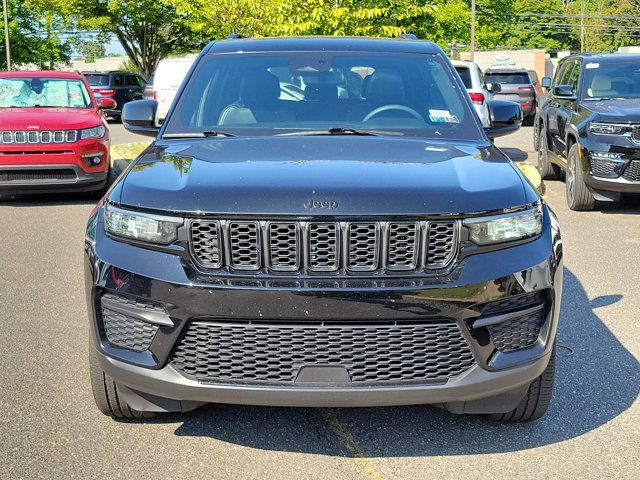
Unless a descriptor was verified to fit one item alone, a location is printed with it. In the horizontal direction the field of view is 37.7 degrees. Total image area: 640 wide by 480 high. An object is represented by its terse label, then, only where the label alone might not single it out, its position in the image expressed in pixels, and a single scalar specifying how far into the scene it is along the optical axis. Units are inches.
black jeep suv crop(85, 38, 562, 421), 139.1
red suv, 438.6
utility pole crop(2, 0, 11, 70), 1832.7
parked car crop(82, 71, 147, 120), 1373.0
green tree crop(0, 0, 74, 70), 2031.9
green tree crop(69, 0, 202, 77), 1872.5
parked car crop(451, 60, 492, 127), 595.8
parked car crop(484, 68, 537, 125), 1083.3
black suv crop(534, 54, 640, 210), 399.9
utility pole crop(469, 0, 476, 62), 1843.0
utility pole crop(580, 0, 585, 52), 3794.3
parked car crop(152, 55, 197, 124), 804.6
